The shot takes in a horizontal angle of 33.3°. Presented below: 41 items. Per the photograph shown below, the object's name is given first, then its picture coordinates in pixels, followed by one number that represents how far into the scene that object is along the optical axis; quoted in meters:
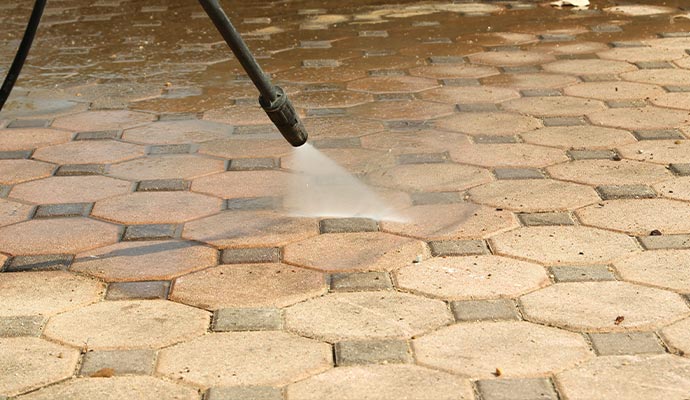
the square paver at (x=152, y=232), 3.04
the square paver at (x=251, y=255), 2.85
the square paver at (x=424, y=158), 3.60
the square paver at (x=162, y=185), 3.42
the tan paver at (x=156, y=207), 3.18
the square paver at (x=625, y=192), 3.21
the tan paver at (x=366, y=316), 2.43
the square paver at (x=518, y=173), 3.41
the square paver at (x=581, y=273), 2.66
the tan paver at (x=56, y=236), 2.97
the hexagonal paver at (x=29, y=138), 3.93
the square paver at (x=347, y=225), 3.04
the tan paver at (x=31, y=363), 2.24
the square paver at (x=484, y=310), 2.48
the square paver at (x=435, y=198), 3.23
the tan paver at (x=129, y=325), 2.42
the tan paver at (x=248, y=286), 2.61
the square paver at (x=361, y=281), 2.66
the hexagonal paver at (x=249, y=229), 2.98
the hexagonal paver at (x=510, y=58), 4.91
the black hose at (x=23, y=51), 2.50
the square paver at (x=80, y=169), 3.59
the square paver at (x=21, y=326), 2.47
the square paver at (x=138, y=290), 2.66
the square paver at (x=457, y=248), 2.84
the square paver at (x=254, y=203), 3.24
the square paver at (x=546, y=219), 3.02
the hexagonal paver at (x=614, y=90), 4.29
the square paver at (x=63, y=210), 3.22
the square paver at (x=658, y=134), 3.75
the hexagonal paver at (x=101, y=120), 4.14
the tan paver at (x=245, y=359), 2.25
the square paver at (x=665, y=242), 2.83
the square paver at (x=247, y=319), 2.47
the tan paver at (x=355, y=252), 2.80
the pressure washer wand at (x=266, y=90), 2.52
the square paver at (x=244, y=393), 2.17
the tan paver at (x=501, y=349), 2.25
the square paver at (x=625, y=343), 2.29
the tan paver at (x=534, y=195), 3.16
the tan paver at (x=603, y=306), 2.43
